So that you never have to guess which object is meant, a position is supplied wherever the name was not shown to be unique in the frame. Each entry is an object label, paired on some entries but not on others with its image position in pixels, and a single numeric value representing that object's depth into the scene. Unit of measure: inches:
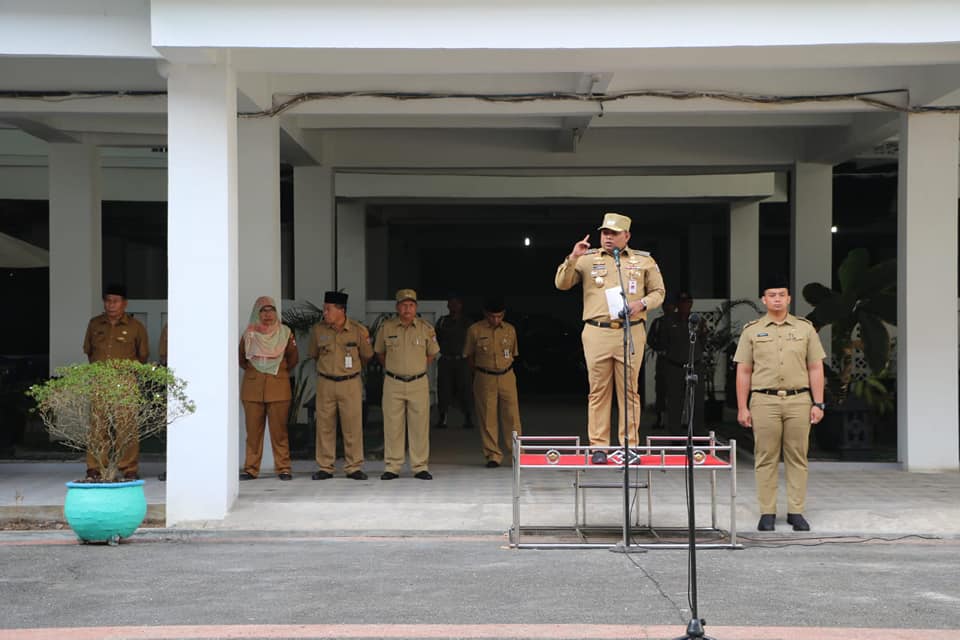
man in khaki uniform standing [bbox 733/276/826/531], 356.5
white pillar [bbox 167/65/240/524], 375.9
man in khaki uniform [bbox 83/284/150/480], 485.4
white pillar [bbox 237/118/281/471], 483.8
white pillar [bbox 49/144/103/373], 587.5
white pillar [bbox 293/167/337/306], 640.4
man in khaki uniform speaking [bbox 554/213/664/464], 349.7
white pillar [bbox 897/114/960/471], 478.6
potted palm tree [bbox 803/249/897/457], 522.9
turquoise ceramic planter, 336.2
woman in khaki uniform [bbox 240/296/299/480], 458.3
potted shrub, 337.7
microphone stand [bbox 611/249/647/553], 315.5
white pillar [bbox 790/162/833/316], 649.6
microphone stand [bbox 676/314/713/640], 216.7
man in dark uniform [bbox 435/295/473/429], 669.3
